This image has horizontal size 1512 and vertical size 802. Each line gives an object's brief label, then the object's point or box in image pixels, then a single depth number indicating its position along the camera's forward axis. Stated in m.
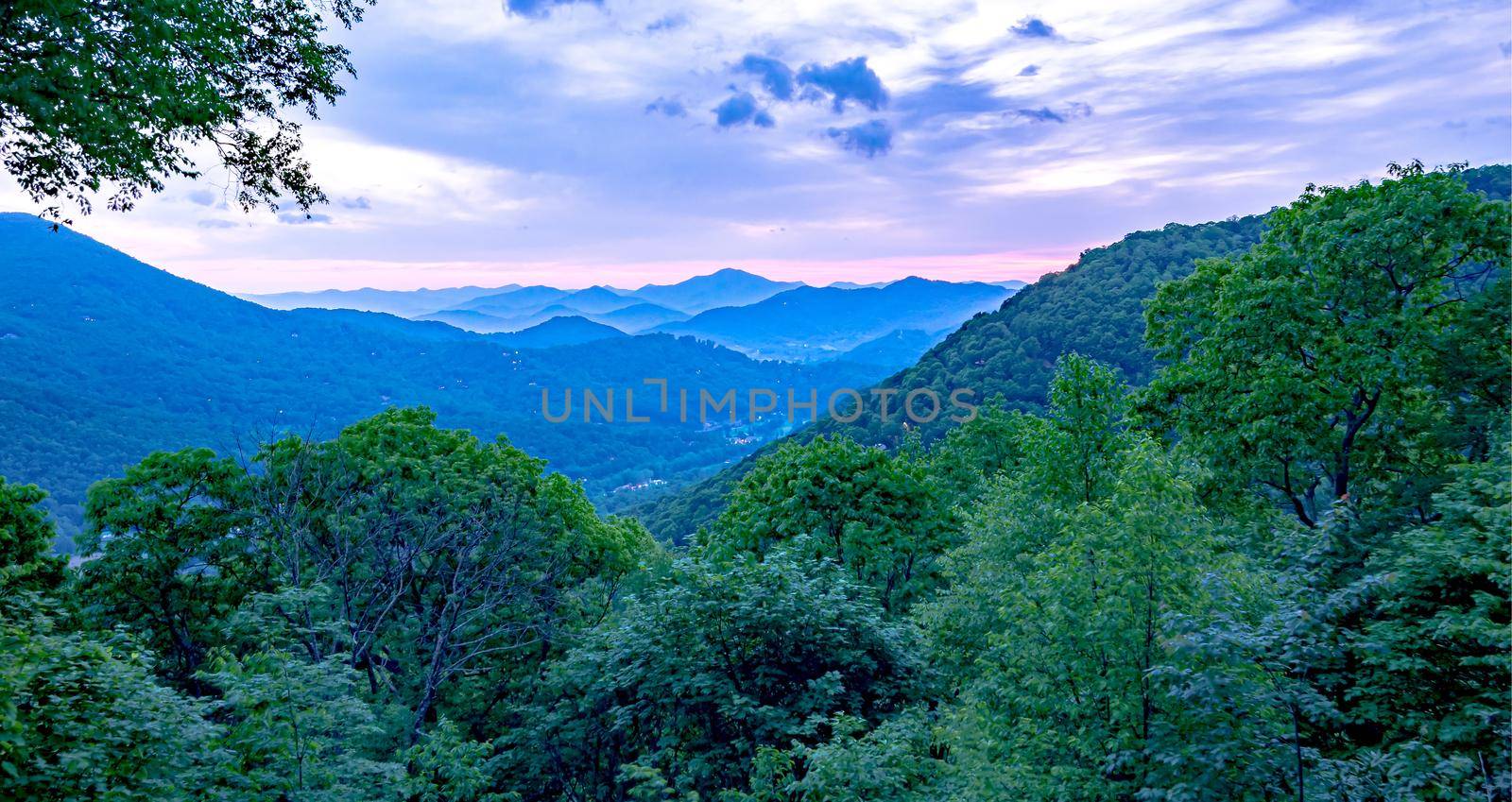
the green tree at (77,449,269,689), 17.95
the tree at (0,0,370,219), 6.67
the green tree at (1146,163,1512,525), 13.98
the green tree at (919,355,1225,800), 9.16
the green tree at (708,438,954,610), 23.92
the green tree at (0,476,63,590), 15.77
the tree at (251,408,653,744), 19.08
